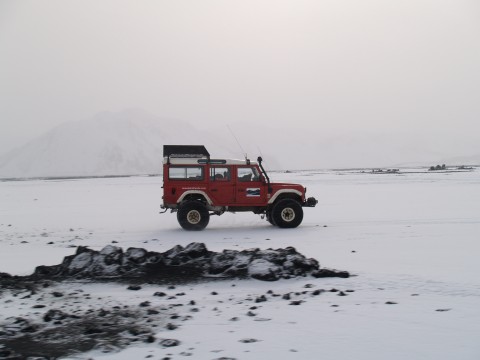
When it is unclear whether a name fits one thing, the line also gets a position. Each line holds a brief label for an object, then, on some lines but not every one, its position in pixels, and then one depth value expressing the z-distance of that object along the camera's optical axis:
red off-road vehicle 13.32
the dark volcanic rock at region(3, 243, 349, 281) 7.62
